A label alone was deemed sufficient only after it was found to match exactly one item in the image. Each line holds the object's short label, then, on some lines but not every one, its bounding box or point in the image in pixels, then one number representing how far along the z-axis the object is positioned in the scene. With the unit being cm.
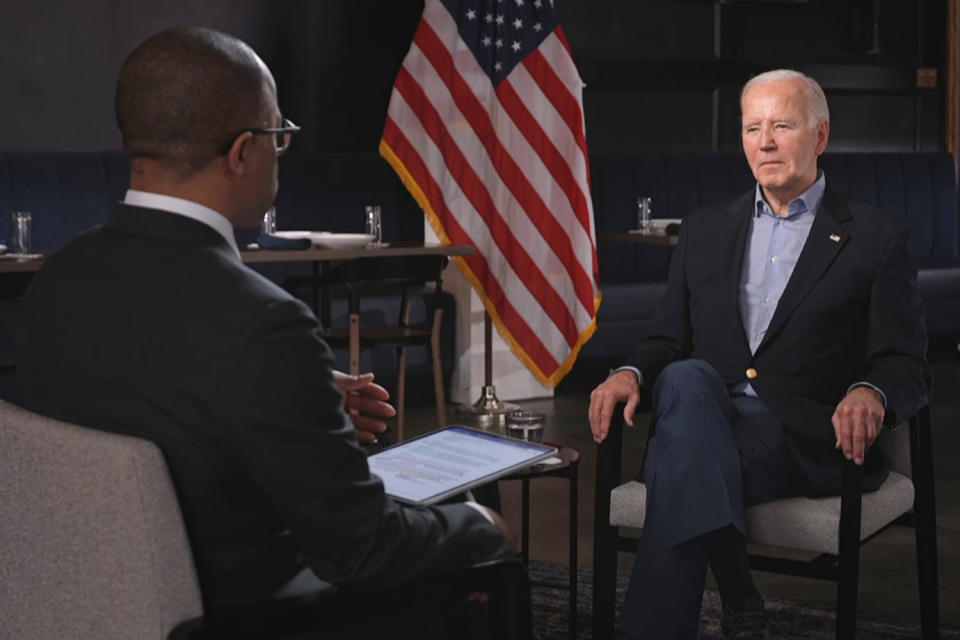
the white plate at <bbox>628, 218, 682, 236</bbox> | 632
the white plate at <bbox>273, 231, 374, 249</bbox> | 534
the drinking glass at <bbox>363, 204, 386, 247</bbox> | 562
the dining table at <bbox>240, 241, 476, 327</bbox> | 506
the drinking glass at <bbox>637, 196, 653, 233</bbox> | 652
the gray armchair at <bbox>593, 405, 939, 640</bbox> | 254
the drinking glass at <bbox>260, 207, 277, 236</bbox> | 545
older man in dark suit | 257
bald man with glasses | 145
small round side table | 265
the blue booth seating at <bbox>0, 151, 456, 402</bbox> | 579
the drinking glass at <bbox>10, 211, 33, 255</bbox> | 493
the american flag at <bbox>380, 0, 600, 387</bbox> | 584
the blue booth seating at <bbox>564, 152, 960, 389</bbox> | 670
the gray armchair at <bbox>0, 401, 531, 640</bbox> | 143
